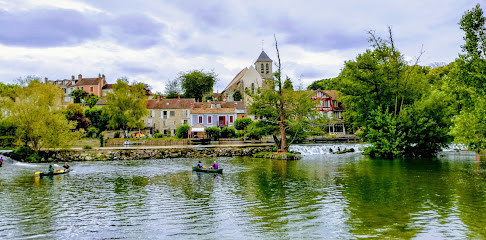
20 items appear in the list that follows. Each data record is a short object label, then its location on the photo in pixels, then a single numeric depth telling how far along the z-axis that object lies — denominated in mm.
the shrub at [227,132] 64000
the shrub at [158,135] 66438
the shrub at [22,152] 43656
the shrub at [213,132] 63062
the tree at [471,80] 25953
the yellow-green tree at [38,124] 44156
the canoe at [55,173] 30647
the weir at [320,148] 54250
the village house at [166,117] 77312
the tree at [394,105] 43188
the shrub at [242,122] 69188
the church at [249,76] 97500
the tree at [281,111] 47469
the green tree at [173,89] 111931
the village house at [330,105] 84062
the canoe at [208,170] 31469
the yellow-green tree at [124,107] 65188
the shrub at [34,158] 43938
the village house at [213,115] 74438
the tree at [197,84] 103938
